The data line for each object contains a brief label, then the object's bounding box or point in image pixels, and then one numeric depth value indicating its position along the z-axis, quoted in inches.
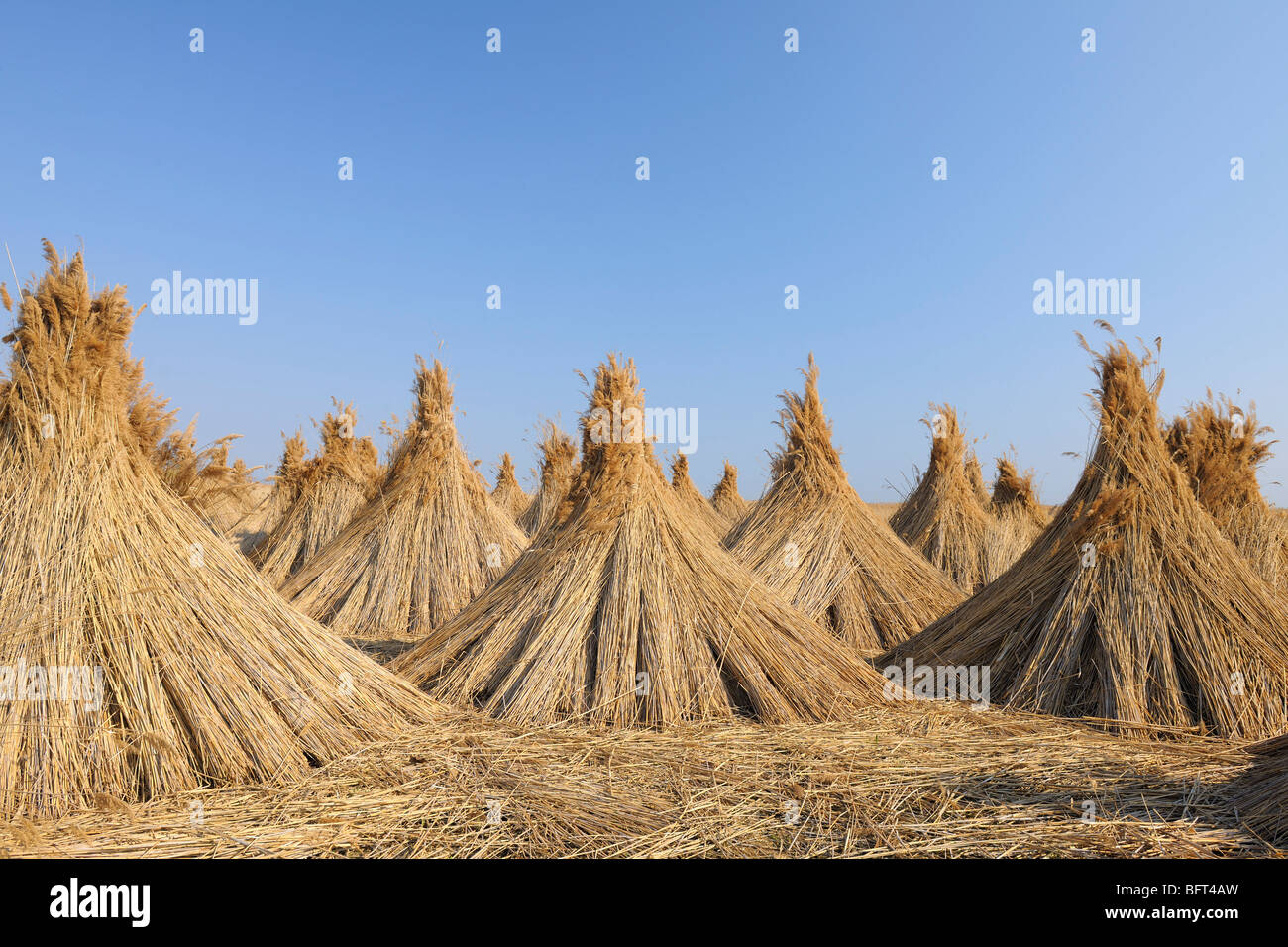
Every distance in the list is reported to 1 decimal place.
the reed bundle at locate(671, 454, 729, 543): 716.7
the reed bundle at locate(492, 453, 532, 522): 821.9
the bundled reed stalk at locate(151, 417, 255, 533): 169.2
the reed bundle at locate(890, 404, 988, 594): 428.1
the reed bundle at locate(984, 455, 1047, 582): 450.6
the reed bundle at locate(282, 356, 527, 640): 346.3
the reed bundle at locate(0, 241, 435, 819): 131.0
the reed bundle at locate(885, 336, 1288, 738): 190.1
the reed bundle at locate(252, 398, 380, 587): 447.2
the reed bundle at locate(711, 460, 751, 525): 868.0
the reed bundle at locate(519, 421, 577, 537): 490.5
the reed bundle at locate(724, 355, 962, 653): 296.2
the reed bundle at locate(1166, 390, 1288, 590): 294.2
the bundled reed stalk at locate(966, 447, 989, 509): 559.8
